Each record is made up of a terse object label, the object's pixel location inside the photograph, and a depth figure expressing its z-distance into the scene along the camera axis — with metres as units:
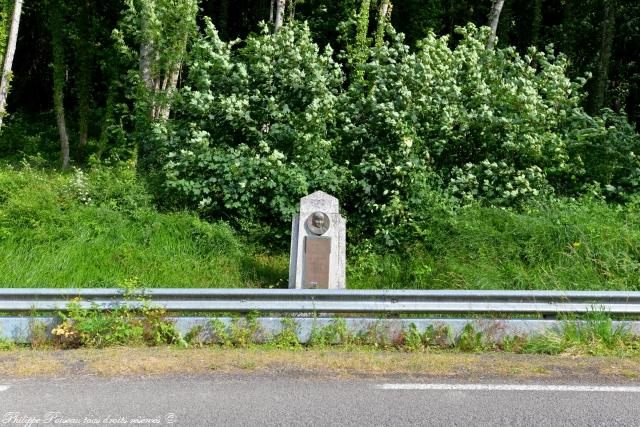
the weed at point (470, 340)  6.20
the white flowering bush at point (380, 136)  9.59
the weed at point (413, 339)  6.19
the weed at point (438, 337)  6.25
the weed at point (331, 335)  6.27
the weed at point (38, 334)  6.15
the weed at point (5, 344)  6.02
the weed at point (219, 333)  6.21
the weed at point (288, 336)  6.20
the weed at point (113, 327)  6.14
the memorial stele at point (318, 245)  7.44
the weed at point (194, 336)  6.23
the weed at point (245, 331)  6.21
